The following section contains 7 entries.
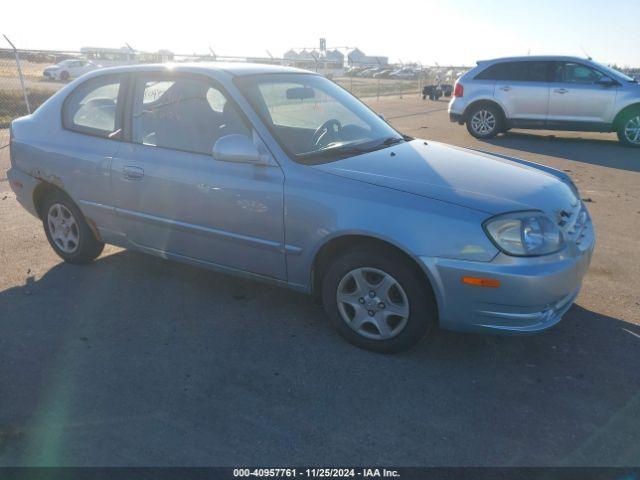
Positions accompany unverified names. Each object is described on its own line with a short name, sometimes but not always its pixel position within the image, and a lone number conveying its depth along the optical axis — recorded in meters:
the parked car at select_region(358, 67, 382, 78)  57.05
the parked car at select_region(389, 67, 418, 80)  48.56
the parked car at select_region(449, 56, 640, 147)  11.20
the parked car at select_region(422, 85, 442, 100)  25.73
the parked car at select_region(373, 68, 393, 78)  53.81
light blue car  3.00
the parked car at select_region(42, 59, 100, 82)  32.97
